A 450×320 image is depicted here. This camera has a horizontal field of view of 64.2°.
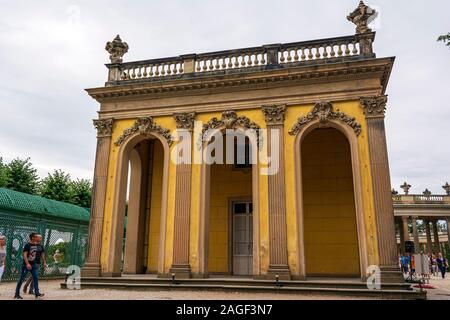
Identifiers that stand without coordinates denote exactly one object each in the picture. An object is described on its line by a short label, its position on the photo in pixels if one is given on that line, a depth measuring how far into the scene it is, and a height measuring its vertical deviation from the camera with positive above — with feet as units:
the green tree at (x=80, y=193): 85.66 +14.24
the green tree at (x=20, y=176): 76.59 +16.33
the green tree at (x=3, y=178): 74.23 +15.36
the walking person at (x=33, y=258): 27.25 -0.28
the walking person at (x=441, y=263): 69.10 -1.64
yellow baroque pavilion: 35.12 +9.35
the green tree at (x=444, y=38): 28.25 +16.58
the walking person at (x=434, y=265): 80.79 -2.22
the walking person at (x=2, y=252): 27.93 +0.17
